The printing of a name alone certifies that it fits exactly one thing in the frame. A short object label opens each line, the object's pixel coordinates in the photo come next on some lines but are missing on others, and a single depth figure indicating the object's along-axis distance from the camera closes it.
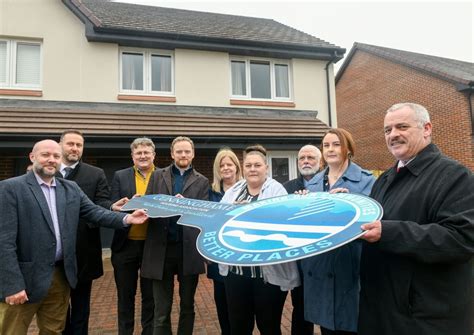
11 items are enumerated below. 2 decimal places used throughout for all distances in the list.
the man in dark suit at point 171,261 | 3.11
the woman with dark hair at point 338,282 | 2.26
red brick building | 12.81
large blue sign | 1.71
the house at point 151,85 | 7.88
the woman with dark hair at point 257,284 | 2.56
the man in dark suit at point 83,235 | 3.21
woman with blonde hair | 3.27
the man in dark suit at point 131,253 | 3.34
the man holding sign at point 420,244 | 1.64
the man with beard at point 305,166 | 3.54
